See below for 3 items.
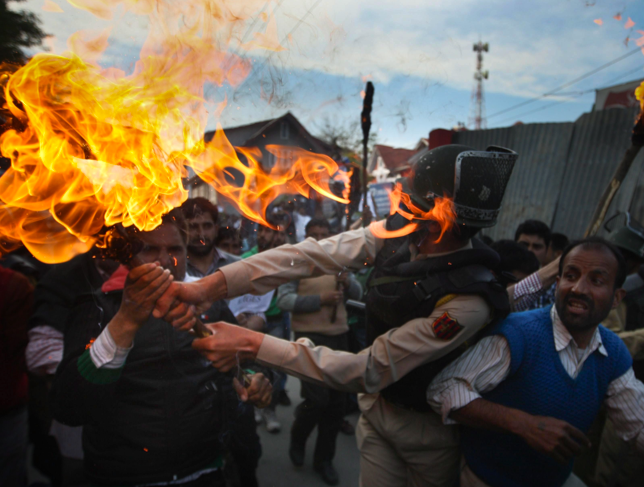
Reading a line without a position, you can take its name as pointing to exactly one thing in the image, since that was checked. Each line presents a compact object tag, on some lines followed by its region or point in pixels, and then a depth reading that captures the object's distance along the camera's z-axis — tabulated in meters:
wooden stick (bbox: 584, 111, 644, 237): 2.41
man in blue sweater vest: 1.87
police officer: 1.82
